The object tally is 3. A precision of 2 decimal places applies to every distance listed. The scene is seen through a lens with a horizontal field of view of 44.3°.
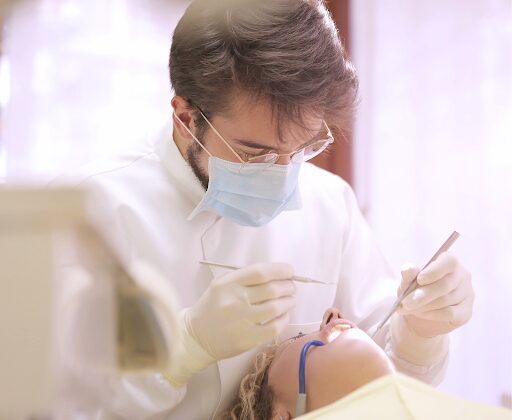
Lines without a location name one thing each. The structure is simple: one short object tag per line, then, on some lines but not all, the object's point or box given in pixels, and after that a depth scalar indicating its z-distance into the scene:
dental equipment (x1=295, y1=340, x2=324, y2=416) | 1.19
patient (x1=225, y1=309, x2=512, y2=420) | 1.04
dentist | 1.11
